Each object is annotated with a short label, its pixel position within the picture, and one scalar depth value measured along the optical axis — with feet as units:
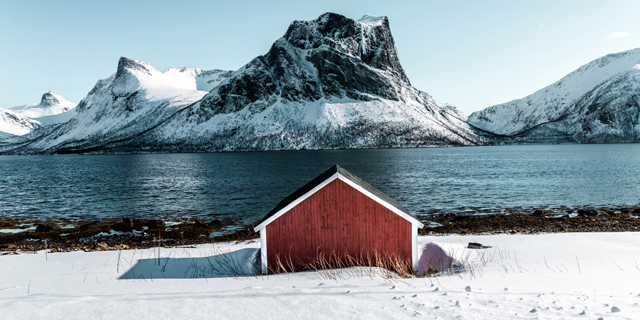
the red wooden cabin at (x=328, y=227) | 45.32
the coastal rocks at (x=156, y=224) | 93.30
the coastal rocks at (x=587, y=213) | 98.22
